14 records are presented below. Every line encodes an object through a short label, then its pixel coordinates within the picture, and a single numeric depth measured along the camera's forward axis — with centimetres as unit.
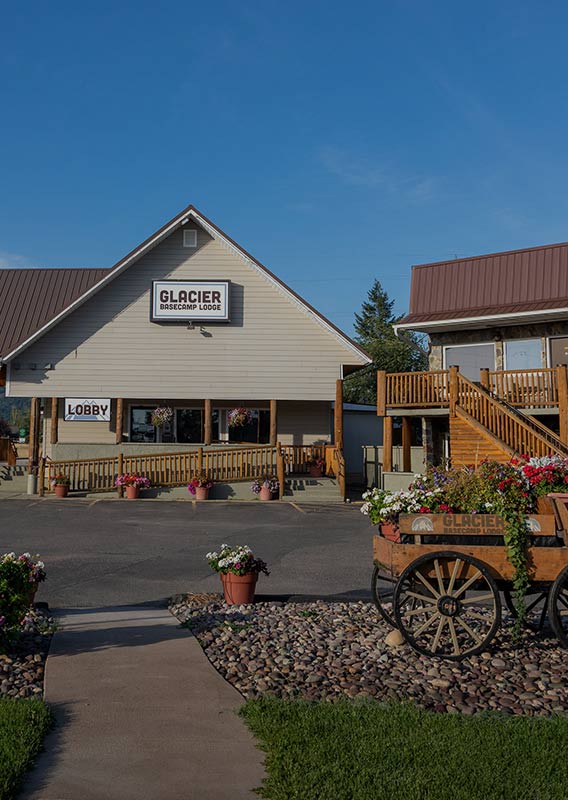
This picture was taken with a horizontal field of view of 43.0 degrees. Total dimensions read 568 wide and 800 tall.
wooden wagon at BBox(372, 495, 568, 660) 623
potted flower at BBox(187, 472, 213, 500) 2286
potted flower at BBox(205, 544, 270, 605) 834
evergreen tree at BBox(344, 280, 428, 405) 5250
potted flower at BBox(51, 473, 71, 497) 2292
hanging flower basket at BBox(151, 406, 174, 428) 2588
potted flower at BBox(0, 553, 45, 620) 589
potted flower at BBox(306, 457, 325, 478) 2481
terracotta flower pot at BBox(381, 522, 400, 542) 688
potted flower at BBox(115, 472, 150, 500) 2259
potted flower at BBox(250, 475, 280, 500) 2309
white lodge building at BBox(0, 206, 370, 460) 2527
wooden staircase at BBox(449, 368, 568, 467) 1764
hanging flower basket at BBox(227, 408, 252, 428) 2605
